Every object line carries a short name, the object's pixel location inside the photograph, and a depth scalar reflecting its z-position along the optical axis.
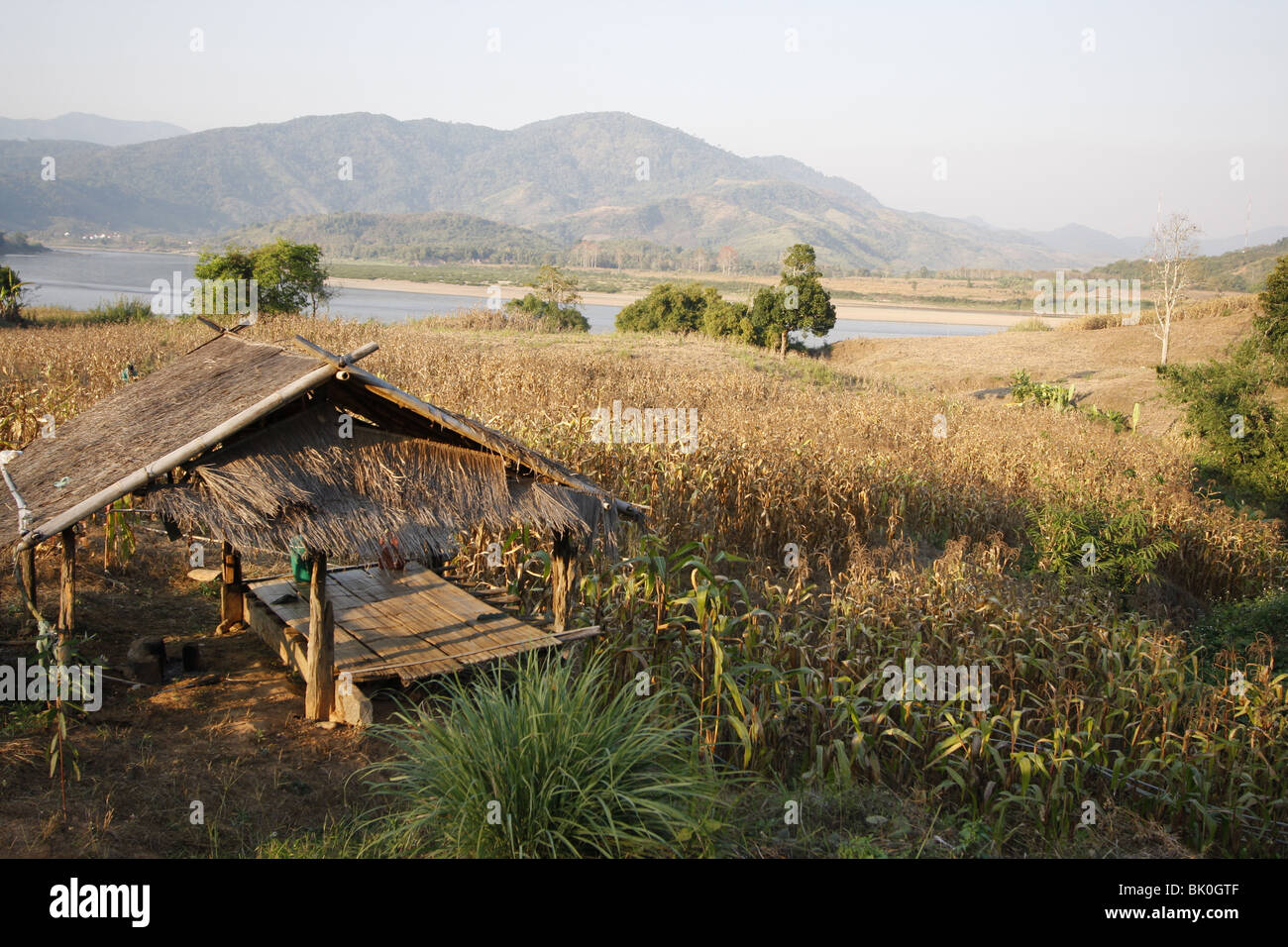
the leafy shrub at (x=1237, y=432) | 14.53
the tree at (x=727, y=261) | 151.88
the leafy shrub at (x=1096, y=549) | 9.73
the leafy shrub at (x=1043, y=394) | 21.53
